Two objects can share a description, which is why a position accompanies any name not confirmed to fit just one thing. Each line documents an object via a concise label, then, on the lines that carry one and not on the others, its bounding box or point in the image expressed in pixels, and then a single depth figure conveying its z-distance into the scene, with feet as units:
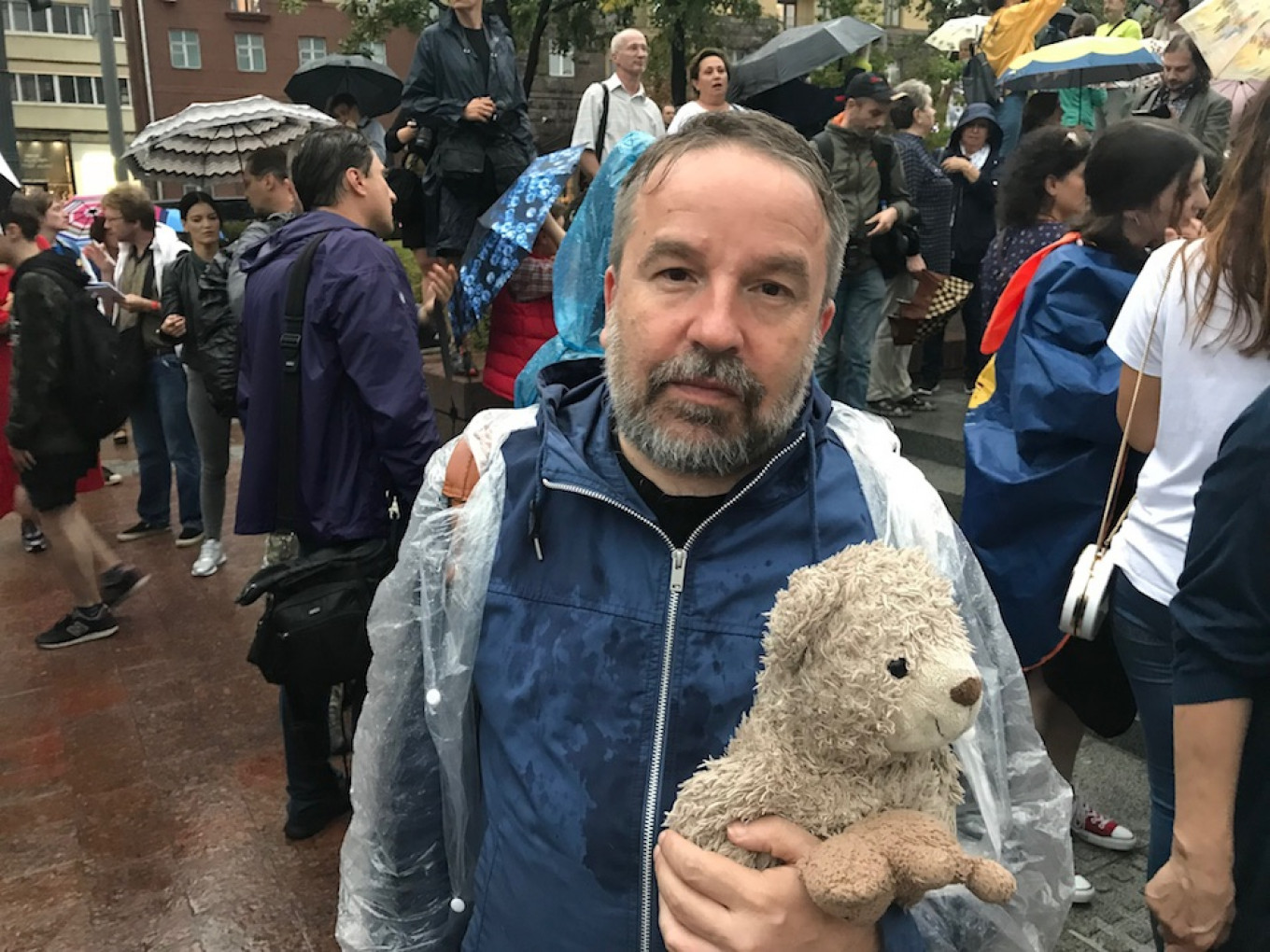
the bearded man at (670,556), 4.57
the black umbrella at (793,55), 24.84
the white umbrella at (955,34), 38.60
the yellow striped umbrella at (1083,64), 22.63
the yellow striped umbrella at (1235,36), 11.56
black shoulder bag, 10.03
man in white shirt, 21.43
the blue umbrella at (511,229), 14.24
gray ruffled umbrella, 24.56
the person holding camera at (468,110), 19.61
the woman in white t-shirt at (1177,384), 6.24
